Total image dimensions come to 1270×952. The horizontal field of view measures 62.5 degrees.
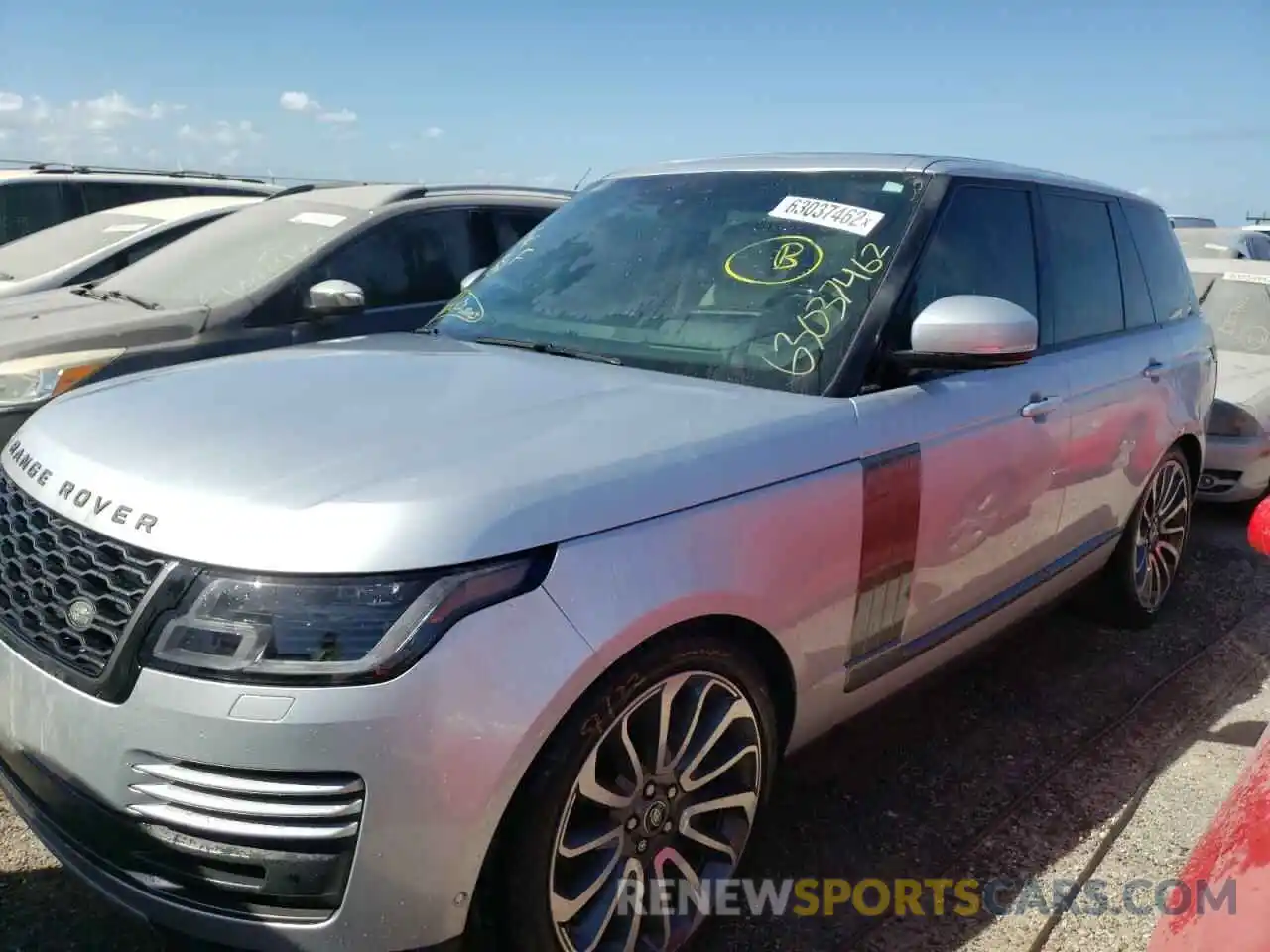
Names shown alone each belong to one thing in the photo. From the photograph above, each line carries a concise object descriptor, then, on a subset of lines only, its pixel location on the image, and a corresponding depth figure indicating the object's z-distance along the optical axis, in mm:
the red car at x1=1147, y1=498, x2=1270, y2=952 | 1550
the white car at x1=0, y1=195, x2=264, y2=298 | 6582
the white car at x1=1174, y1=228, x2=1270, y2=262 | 9836
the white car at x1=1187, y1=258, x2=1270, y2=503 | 6062
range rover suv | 1780
